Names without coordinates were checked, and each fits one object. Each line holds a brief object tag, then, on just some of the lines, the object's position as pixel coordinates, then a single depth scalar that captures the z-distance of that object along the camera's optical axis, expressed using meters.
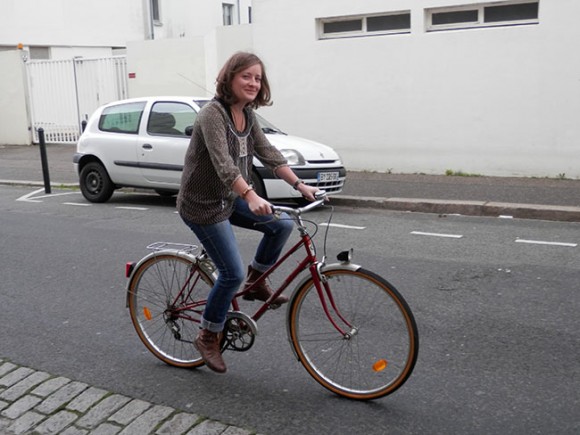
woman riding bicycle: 3.89
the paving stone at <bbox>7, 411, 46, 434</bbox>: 3.84
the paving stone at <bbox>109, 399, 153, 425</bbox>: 3.88
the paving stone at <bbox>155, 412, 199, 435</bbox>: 3.72
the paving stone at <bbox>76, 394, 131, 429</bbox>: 3.87
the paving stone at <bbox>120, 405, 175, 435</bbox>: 3.75
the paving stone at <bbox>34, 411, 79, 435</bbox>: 3.81
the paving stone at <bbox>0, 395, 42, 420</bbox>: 4.02
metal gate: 19.83
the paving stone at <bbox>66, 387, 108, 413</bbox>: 4.05
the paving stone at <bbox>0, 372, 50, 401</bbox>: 4.25
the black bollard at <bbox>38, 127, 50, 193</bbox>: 13.21
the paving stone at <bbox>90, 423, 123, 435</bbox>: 3.76
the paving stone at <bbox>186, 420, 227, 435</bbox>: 3.69
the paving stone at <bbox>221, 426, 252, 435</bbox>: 3.67
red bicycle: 3.85
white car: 10.66
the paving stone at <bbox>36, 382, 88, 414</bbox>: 4.06
